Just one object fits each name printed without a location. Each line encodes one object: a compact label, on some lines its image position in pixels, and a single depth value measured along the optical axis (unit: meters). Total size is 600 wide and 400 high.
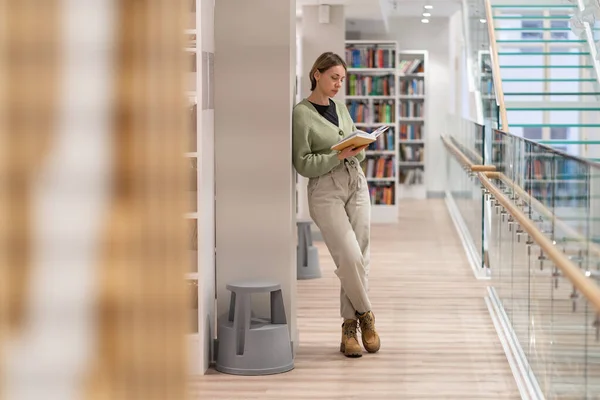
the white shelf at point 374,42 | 12.85
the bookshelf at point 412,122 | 15.38
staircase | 9.39
